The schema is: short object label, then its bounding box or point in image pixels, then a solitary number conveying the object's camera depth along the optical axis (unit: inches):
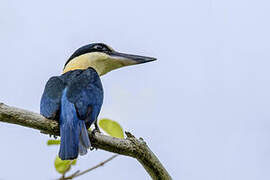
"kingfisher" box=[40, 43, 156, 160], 203.6
